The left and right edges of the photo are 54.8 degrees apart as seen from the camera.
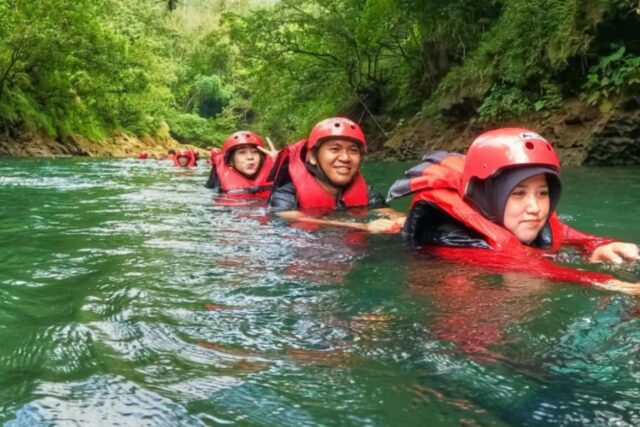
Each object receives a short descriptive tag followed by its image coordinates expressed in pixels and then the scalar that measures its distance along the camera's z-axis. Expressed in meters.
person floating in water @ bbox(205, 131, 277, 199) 7.76
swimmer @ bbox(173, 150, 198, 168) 17.39
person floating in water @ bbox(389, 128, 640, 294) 3.31
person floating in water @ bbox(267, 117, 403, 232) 5.63
